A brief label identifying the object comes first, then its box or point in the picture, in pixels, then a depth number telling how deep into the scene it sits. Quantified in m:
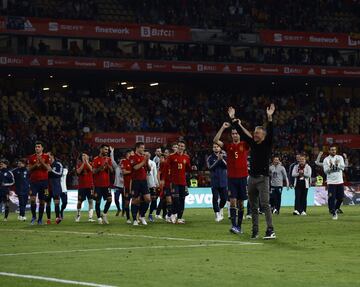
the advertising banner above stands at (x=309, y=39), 60.22
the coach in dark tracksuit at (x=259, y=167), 20.53
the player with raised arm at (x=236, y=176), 23.19
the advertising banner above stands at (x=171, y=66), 53.40
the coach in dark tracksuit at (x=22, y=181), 33.41
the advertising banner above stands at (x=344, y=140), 59.06
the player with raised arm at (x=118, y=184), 33.81
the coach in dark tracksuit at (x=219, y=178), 29.75
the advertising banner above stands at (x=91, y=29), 51.91
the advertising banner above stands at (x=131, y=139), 52.84
